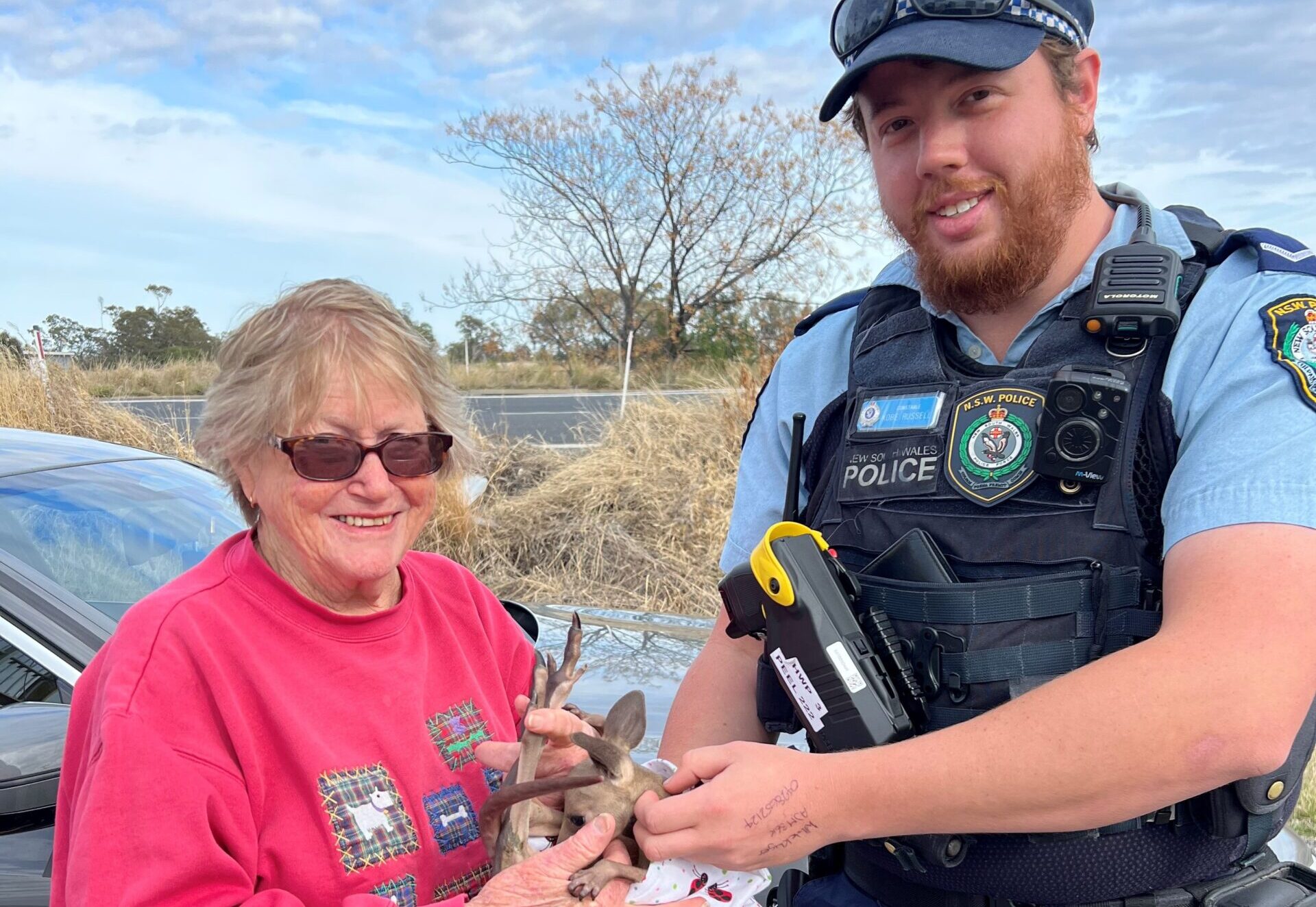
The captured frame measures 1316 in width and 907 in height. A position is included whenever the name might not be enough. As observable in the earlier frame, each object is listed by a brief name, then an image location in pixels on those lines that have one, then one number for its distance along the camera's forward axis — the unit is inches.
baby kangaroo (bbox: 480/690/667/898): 56.4
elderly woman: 53.7
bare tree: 679.7
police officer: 50.6
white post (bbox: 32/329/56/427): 347.7
